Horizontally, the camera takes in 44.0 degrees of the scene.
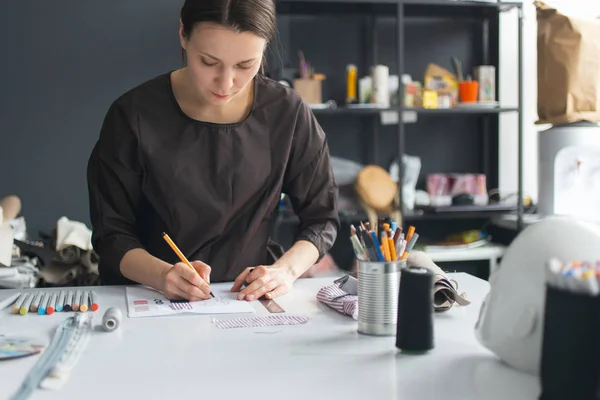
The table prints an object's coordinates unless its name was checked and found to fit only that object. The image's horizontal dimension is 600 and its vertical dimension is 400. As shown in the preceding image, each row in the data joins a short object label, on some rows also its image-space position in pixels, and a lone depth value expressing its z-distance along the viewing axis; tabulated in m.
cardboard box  3.75
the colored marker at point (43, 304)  1.45
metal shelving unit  3.76
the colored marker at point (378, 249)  1.27
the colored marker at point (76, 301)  1.48
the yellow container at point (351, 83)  3.88
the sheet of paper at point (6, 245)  2.44
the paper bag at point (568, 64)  3.41
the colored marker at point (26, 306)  1.45
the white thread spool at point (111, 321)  1.31
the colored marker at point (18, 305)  1.46
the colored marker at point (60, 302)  1.48
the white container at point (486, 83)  3.98
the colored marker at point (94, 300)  1.48
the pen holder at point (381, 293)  1.27
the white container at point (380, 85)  3.80
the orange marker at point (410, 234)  1.32
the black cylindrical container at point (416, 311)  1.15
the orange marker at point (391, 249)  1.28
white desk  0.99
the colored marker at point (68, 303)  1.48
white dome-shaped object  1.02
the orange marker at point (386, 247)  1.28
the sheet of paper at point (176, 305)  1.46
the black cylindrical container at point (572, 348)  0.84
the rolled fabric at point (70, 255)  2.89
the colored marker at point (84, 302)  1.47
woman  1.71
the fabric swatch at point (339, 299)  1.42
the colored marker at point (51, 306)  1.45
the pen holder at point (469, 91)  3.92
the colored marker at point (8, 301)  1.51
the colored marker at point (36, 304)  1.47
